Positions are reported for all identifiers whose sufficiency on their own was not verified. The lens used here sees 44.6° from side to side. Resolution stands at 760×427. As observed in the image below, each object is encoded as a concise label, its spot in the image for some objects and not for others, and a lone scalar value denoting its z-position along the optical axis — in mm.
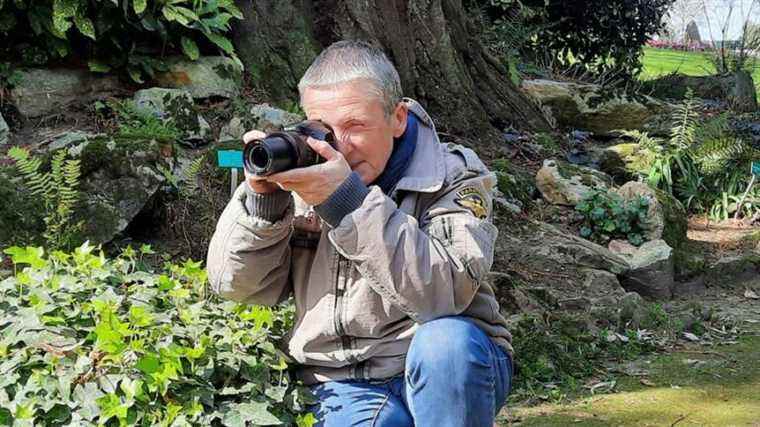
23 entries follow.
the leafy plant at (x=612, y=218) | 6719
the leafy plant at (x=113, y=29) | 5051
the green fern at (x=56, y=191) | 3998
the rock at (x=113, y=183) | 4371
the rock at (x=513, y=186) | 6473
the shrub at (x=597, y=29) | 11664
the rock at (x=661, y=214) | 6793
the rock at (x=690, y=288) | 6500
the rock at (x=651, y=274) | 6172
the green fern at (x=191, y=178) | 4629
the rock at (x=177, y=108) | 5223
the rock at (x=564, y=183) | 6973
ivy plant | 2121
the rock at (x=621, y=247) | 6559
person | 2262
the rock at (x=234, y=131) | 5293
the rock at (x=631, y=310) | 5350
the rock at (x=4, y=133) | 4891
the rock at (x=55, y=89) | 5137
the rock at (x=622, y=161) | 8508
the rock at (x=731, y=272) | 6812
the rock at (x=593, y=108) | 9742
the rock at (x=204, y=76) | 5574
